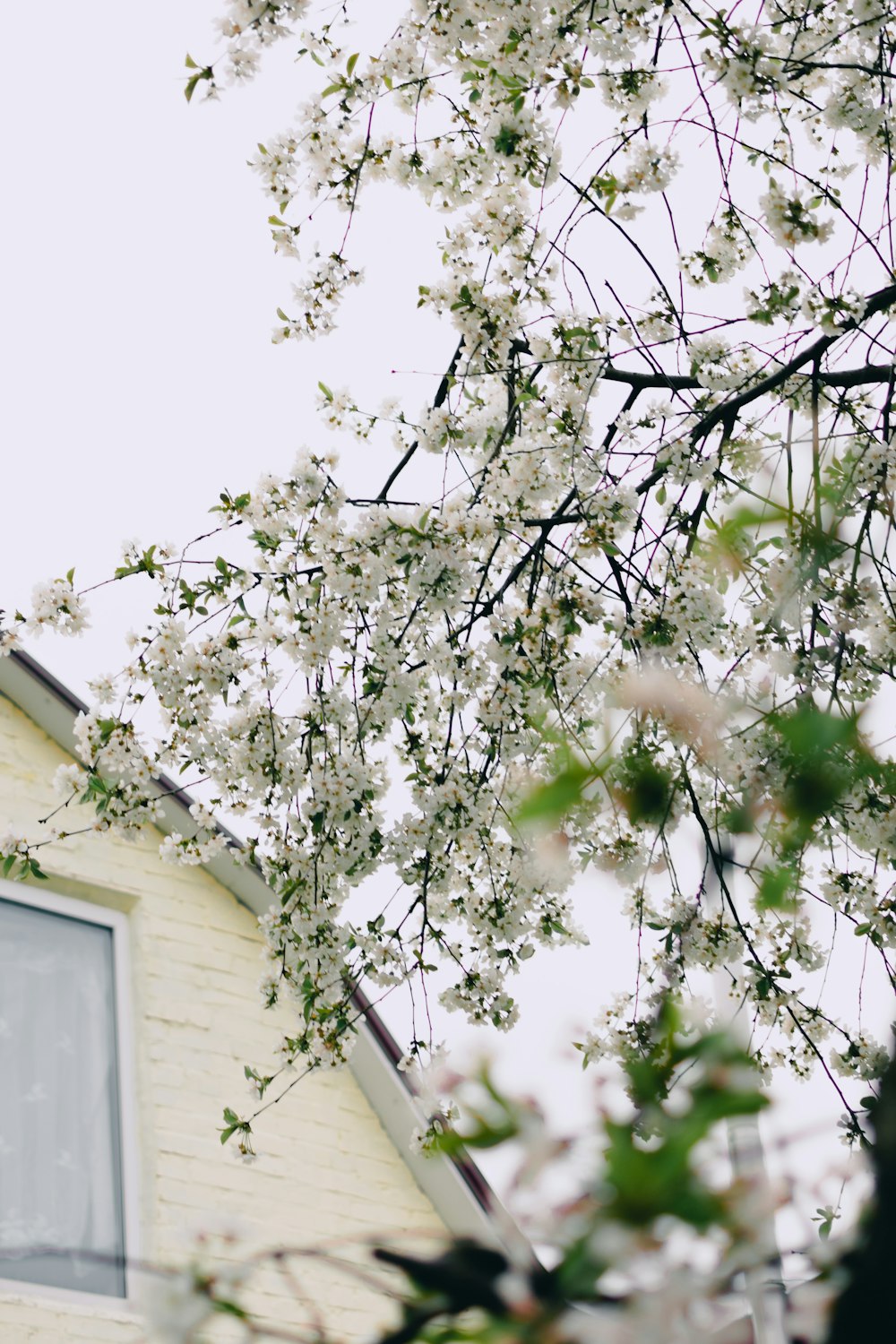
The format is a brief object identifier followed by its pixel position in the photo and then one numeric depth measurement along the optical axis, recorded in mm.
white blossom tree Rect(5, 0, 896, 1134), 3598
